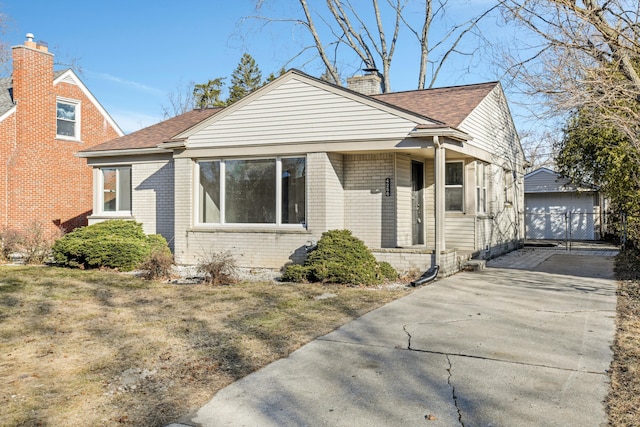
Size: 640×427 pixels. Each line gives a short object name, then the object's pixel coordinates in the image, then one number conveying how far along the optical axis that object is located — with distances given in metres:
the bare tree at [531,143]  34.13
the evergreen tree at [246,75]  41.67
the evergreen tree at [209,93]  36.75
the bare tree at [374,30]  28.95
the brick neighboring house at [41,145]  18.55
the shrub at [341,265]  10.38
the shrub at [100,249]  12.74
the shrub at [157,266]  11.40
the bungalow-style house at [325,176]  11.70
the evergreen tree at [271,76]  33.36
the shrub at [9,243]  14.74
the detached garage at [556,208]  25.16
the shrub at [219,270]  10.59
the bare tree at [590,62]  9.68
